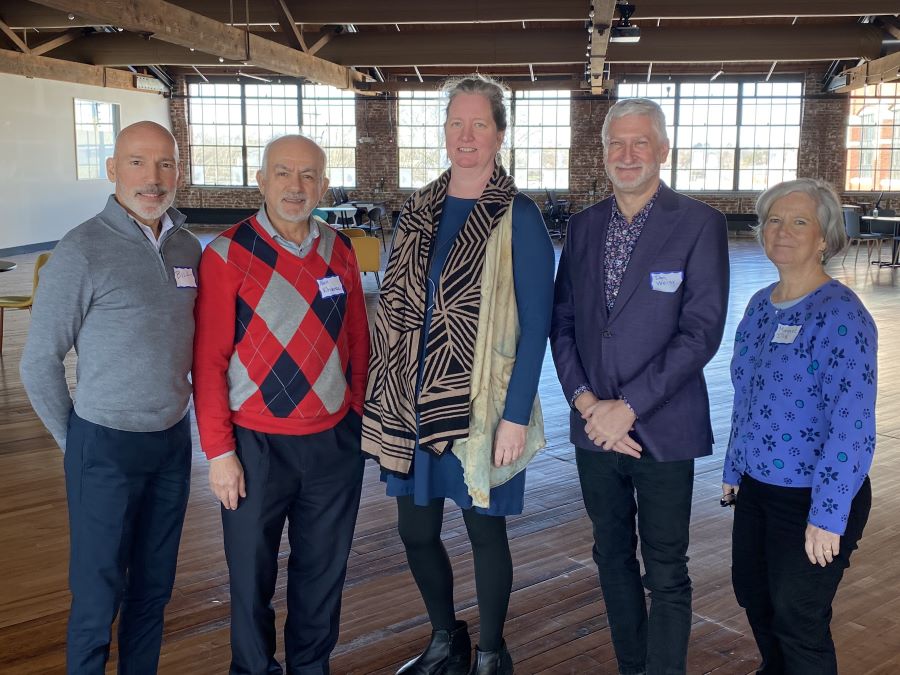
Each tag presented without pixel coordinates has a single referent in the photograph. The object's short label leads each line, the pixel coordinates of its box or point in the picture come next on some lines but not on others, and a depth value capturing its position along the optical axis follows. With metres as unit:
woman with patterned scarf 2.08
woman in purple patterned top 1.84
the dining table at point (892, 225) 13.73
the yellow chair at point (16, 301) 6.86
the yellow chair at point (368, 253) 9.38
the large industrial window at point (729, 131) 19.62
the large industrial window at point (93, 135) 17.39
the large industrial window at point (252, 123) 20.92
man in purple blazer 2.06
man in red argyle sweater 2.08
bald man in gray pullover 1.96
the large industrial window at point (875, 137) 19.09
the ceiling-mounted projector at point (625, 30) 12.28
